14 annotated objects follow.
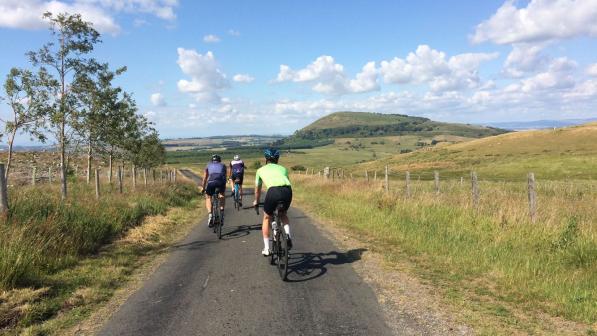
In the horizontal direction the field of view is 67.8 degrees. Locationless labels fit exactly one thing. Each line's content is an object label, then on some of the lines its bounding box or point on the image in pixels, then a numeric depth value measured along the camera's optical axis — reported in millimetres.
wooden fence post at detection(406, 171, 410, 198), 17938
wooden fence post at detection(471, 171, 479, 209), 13865
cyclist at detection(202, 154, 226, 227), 13516
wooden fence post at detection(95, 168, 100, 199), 18878
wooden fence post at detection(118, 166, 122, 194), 23188
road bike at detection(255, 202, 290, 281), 7961
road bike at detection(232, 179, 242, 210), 19969
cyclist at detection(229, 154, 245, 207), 19188
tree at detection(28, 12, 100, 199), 16328
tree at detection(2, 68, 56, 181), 15417
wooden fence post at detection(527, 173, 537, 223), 11492
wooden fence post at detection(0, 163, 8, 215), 9359
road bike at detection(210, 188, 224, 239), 12805
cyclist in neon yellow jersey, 8406
